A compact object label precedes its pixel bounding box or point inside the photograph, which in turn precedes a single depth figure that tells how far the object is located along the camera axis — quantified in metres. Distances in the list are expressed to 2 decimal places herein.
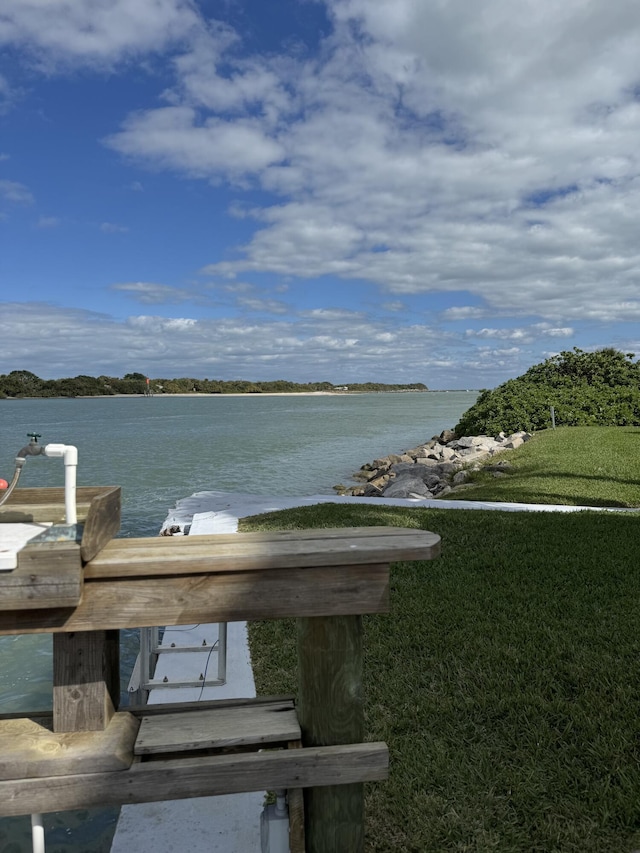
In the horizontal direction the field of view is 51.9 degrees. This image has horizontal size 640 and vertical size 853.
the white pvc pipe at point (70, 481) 1.78
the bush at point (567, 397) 21.75
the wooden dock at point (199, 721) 1.68
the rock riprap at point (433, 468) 13.48
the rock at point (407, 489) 12.94
